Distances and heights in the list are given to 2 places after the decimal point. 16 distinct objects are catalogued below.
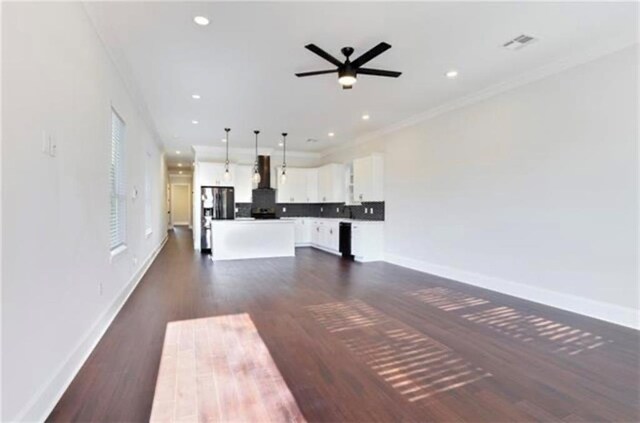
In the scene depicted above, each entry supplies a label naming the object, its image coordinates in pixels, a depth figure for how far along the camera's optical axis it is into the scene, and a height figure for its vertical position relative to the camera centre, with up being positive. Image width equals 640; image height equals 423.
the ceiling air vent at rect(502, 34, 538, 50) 3.39 +1.63
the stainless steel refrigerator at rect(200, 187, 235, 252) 8.96 -0.10
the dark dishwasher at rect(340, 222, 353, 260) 7.70 -0.84
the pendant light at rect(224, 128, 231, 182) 7.36 +1.01
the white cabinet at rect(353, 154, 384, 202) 7.38 +0.55
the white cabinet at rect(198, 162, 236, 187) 9.12 +0.81
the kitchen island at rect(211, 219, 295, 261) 7.44 -0.78
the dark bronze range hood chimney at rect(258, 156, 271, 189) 9.27 +0.87
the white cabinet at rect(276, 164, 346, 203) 9.67 +0.51
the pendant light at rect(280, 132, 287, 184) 8.04 +1.56
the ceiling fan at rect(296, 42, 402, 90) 3.21 +1.37
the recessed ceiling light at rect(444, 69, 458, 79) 4.26 +1.63
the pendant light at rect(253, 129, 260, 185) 7.54 +0.61
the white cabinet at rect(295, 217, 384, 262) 7.27 -0.81
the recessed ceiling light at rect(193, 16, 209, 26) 2.99 +1.63
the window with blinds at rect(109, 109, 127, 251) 4.01 +0.21
